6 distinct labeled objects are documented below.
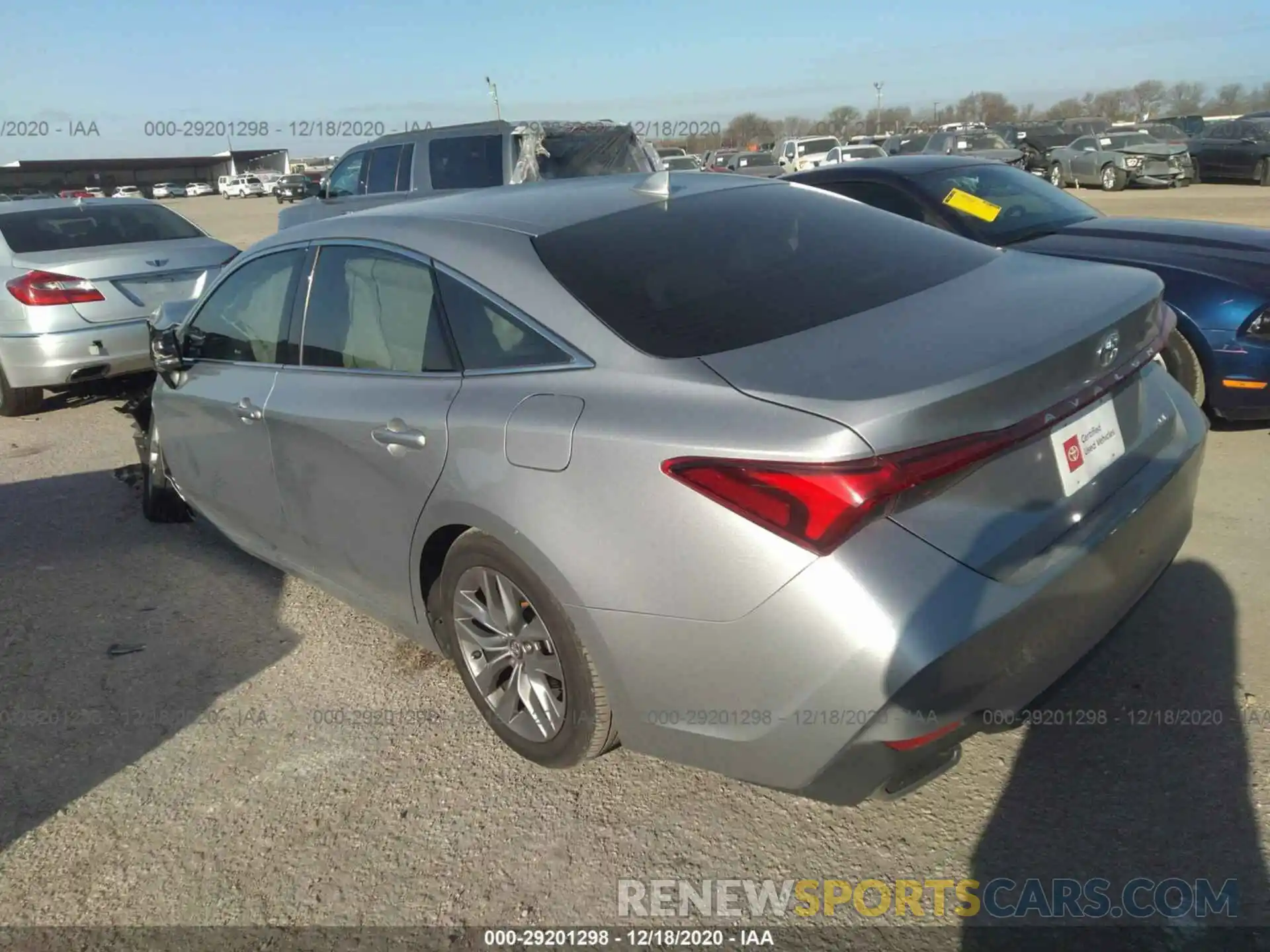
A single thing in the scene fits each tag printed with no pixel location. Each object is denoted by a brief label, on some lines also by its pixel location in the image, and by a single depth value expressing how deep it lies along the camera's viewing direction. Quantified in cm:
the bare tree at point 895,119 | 7073
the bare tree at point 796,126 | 7089
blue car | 464
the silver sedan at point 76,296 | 710
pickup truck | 1019
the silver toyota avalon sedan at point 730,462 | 203
